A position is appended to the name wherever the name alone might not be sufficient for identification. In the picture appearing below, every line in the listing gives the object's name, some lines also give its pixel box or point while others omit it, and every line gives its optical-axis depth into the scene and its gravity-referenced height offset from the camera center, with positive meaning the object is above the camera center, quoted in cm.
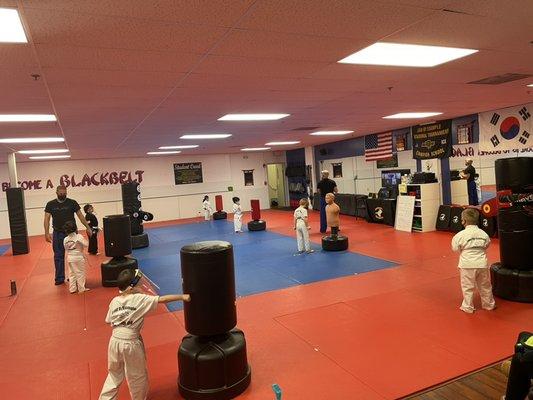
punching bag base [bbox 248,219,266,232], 1403 -162
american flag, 1459 +91
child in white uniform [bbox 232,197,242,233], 1396 -122
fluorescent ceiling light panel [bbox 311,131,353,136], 1318 +141
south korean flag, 966 +81
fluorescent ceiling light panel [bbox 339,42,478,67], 413 +126
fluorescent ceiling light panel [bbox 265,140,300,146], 1622 +145
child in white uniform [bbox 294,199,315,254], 919 -118
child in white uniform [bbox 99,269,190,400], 339 -128
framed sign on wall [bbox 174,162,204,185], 2040 +62
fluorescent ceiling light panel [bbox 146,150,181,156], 1700 +151
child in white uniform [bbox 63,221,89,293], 719 -114
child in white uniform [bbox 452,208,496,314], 512 -128
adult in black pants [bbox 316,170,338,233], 1190 -47
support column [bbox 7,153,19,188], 1262 +93
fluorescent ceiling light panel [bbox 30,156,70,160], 1563 +154
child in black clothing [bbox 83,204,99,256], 1076 -101
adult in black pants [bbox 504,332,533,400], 238 -130
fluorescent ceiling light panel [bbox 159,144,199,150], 1457 +146
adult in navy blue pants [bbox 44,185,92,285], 743 -40
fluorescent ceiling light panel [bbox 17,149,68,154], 1261 +147
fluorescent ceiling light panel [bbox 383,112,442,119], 1009 +136
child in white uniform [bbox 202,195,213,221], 1804 -116
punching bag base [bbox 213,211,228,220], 1858 -152
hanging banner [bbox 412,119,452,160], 1183 +80
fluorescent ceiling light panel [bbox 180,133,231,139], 1128 +139
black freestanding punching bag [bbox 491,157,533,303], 545 -95
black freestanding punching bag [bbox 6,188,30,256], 1222 -70
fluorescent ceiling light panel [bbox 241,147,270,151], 1844 +150
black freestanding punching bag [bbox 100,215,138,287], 765 -104
